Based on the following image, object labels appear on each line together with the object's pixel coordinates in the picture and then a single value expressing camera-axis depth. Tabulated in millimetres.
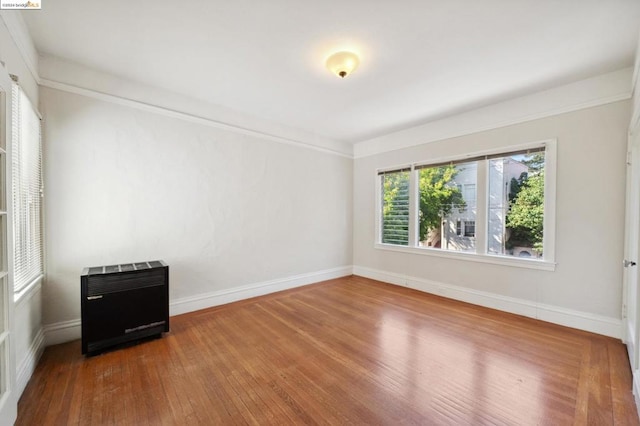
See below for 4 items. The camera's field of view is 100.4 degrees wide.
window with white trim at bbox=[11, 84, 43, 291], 1976
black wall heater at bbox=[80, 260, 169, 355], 2342
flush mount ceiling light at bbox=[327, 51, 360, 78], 2361
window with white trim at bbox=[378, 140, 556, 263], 3218
